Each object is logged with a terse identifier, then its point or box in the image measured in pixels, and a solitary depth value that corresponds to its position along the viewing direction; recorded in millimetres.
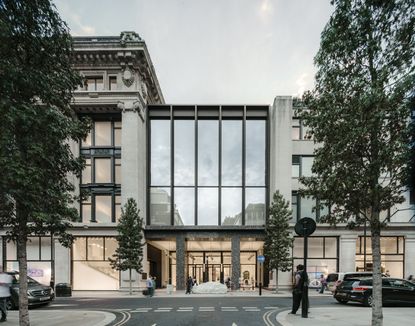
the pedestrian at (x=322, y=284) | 24562
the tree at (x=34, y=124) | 8195
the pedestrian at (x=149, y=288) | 23375
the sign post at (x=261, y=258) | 25430
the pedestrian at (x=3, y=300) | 11633
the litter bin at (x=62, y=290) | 23172
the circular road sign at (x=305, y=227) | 12609
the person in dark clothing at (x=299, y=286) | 12070
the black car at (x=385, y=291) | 15656
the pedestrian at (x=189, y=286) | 24833
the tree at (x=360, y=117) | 7590
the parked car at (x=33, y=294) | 15797
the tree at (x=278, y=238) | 24922
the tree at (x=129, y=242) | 23844
